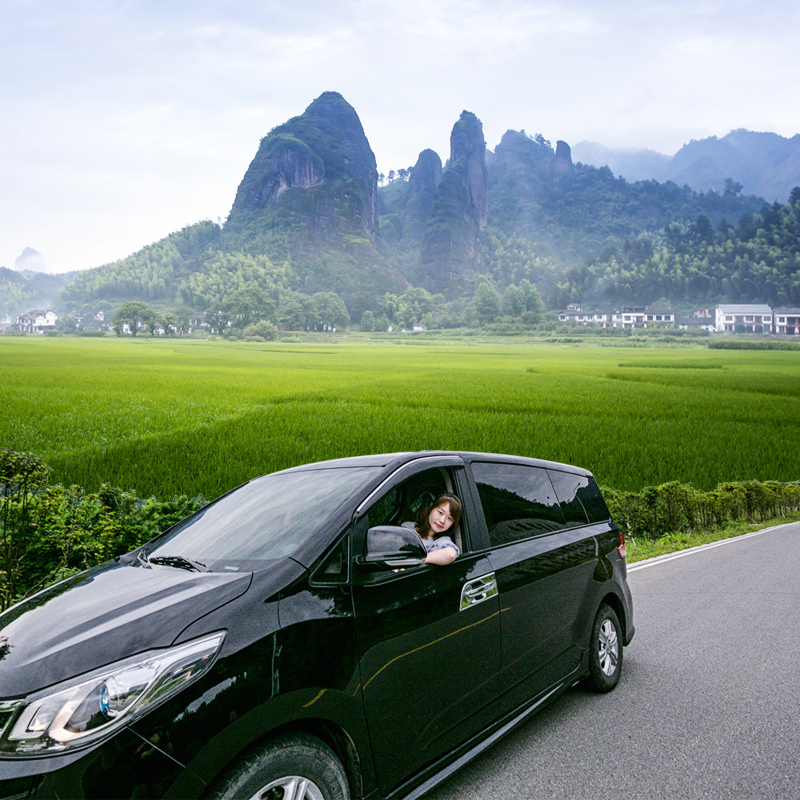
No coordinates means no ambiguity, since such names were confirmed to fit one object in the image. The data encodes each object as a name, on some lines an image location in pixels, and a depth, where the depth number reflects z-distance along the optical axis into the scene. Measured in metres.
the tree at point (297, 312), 127.09
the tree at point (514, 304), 149.25
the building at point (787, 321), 88.88
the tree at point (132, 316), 100.75
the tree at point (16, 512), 5.09
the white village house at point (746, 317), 96.88
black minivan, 1.99
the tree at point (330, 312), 138.14
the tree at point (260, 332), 108.71
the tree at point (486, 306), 151.88
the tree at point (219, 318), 114.25
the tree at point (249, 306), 113.81
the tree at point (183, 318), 113.31
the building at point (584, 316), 135.15
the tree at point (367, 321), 146.00
